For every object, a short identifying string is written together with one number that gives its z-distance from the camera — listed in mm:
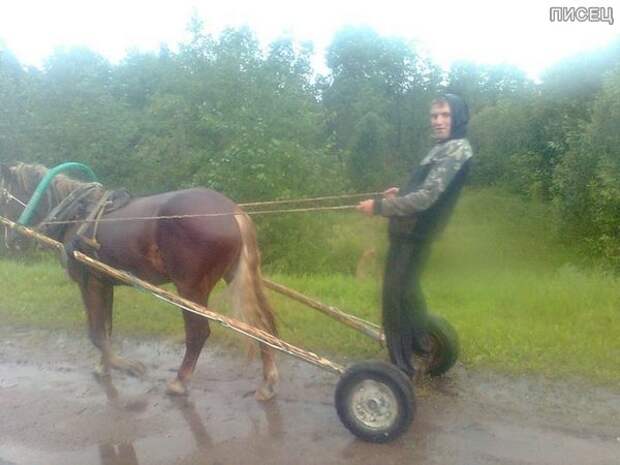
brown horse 4988
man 3971
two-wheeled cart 3975
